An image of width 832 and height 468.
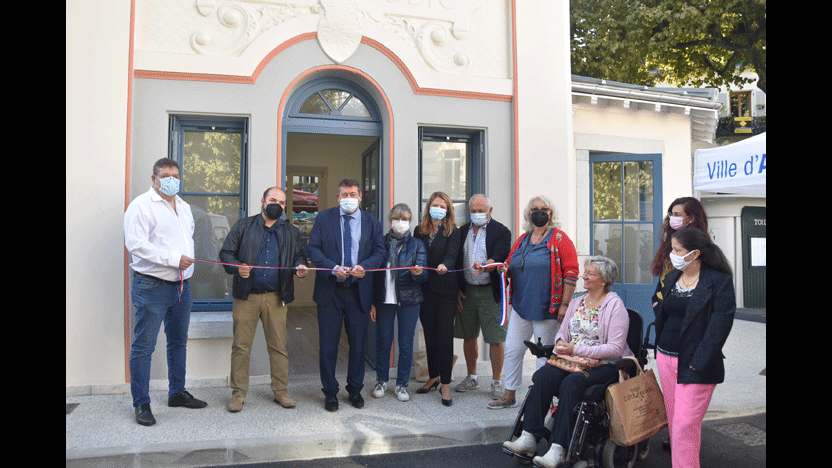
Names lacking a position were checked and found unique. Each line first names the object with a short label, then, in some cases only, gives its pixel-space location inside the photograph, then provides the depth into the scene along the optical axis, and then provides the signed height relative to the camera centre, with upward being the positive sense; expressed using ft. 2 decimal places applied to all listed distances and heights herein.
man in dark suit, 16.63 -1.22
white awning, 17.40 +2.40
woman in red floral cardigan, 15.70 -1.19
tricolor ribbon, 16.93 -2.10
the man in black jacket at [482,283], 17.69 -1.46
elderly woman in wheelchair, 12.61 -2.93
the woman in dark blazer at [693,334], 11.32 -2.01
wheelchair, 12.03 -4.51
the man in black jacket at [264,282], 16.25 -1.33
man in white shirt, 15.08 -0.73
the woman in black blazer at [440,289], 17.52 -1.65
